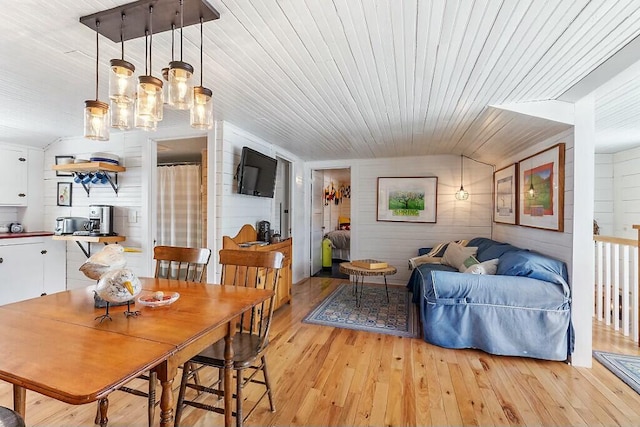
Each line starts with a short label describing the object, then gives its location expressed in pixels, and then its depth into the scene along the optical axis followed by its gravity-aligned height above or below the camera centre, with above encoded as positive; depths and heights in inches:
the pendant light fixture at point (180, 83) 54.1 +24.4
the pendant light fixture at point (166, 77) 57.3 +27.0
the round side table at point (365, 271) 149.3 -29.9
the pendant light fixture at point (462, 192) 193.0 +14.4
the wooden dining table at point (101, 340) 33.1 -18.7
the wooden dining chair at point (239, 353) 62.7 -32.2
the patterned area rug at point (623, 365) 88.1 -49.6
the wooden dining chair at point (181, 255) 83.7 -12.8
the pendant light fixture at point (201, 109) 59.9 +21.8
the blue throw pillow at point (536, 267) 102.1 -19.3
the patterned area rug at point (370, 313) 128.6 -49.9
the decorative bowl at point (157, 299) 56.4 -17.8
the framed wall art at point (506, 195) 150.6 +11.0
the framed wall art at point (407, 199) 204.5 +10.3
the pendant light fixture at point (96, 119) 59.6 +18.9
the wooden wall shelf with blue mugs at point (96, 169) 133.7 +19.5
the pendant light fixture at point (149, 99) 55.6 +22.5
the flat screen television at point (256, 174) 131.2 +18.7
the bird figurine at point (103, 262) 58.3 -10.6
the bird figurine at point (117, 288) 50.2 -13.3
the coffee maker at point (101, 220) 141.3 -4.7
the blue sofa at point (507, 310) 100.1 -34.3
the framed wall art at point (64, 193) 155.6 +9.1
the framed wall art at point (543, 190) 105.5 +10.3
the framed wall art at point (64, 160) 143.7 +25.1
